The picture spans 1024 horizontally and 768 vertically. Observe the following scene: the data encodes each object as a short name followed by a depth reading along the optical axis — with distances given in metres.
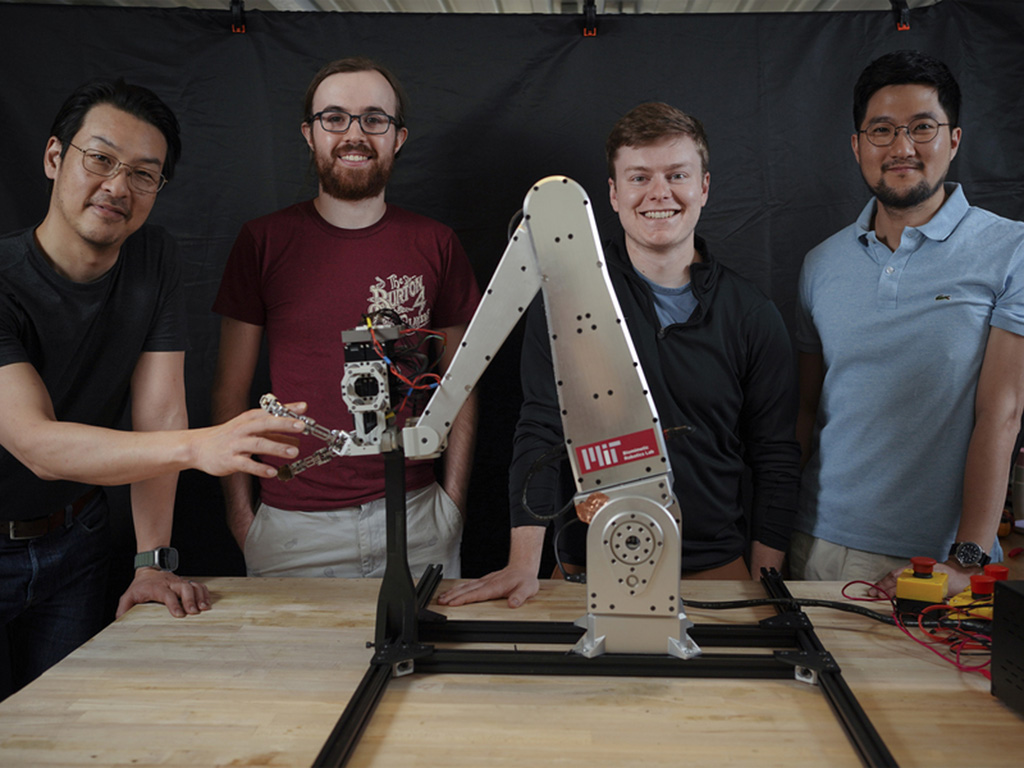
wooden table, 1.25
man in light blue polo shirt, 2.11
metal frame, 1.42
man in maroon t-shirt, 2.41
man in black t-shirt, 1.74
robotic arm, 1.46
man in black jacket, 2.18
